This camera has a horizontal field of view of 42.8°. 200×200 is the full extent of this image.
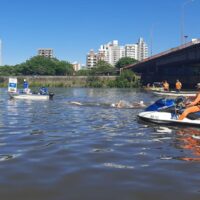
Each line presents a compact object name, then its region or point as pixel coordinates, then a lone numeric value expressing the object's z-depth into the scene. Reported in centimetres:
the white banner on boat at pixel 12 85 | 2740
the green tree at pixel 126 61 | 12825
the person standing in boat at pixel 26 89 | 2704
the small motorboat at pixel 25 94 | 2634
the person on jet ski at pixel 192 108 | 1112
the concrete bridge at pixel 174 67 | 5080
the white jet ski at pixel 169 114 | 1131
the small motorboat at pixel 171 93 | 3298
